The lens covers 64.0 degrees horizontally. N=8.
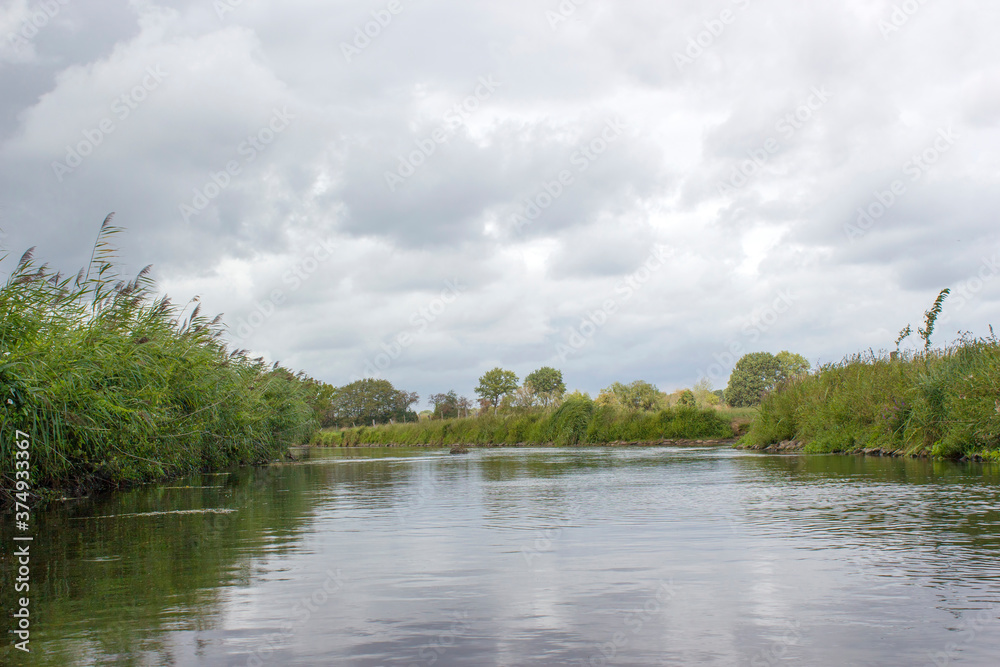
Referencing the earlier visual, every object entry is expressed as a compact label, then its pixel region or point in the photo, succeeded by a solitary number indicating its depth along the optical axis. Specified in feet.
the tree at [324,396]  138.00
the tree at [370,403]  430.20
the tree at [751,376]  375.25
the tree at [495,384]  398.83
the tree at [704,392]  301.59
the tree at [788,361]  370.12
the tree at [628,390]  299.29
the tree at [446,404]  365.40
